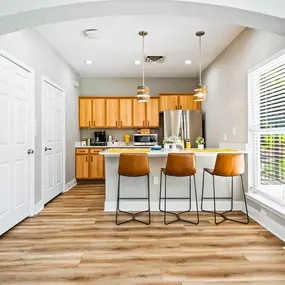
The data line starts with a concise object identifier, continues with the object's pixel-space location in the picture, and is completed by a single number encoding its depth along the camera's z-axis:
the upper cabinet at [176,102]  6.36
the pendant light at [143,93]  3.81
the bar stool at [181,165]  3.29
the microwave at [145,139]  6.42
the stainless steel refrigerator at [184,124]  5.90
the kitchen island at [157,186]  3.87
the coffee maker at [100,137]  6.57
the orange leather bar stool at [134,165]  3.32
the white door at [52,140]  4.23
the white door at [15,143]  2.94
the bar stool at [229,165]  3.28
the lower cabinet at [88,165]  6.17
